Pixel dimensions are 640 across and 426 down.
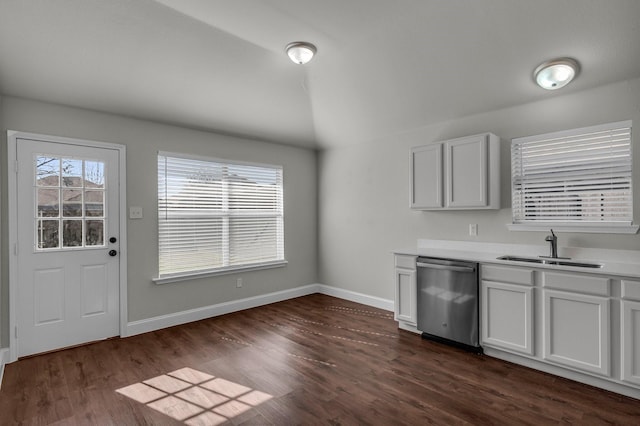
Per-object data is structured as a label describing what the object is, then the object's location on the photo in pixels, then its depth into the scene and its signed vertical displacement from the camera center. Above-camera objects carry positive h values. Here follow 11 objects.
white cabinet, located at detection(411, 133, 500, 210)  3.35 +0.39
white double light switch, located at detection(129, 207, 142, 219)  3.70 +0.00
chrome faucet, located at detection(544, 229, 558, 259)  3.06 -0.31
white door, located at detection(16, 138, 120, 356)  3.11 -0.32
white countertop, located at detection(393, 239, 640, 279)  2.58 -0.44
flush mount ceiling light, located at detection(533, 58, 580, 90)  2.78 +1.17
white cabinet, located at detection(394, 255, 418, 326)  3.64 -0.89
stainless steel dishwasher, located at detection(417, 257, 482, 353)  3.16 -0.90
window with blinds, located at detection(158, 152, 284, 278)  4.01 -0.04
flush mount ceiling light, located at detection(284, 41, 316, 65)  3.06 +1.49
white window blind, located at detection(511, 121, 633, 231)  2.86 +0.30
